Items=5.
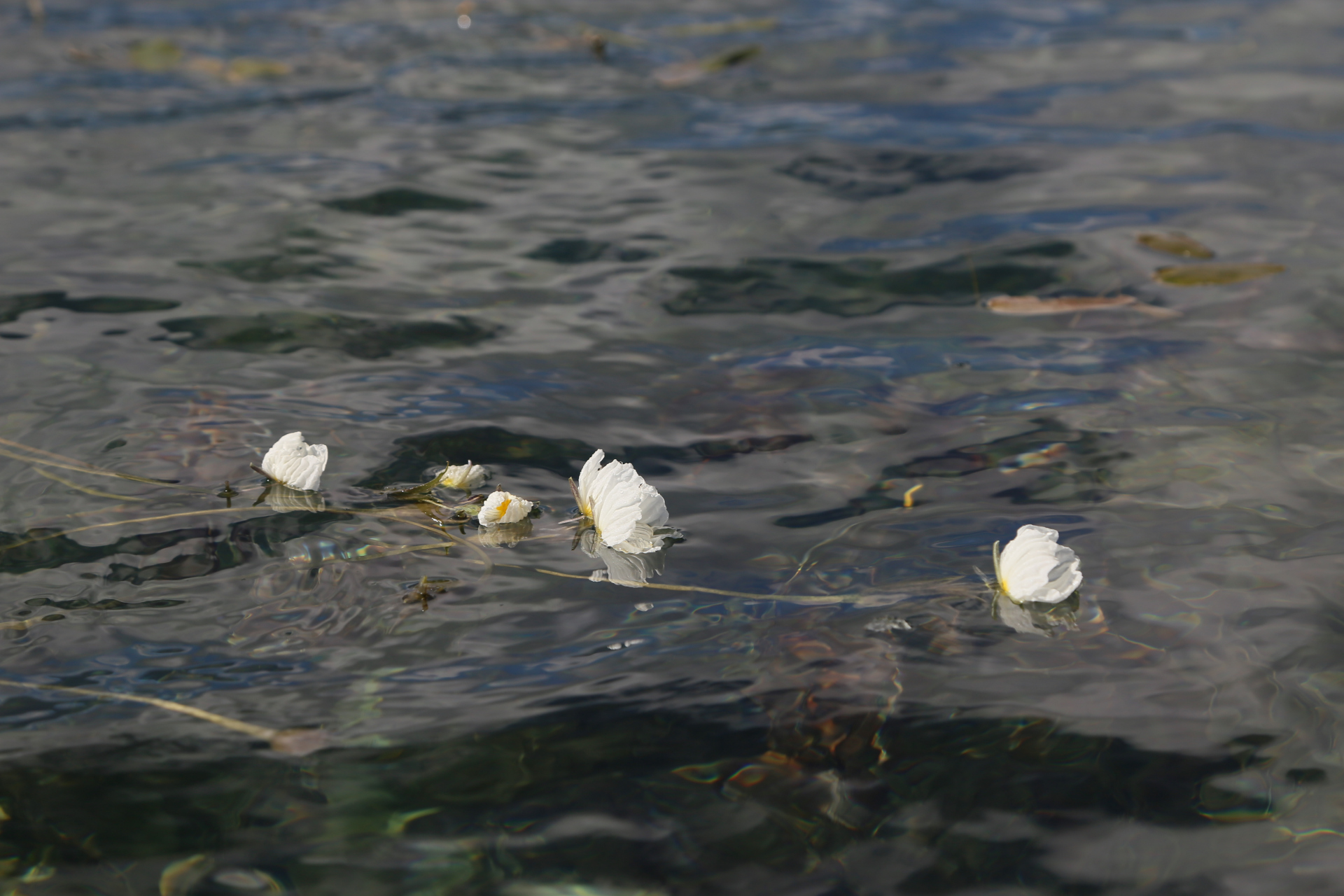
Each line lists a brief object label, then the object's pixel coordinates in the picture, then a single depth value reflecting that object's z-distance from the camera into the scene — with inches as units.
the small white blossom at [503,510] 151.5
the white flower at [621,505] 143.7
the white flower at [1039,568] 133.0
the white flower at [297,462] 154.4
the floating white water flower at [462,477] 159.0
